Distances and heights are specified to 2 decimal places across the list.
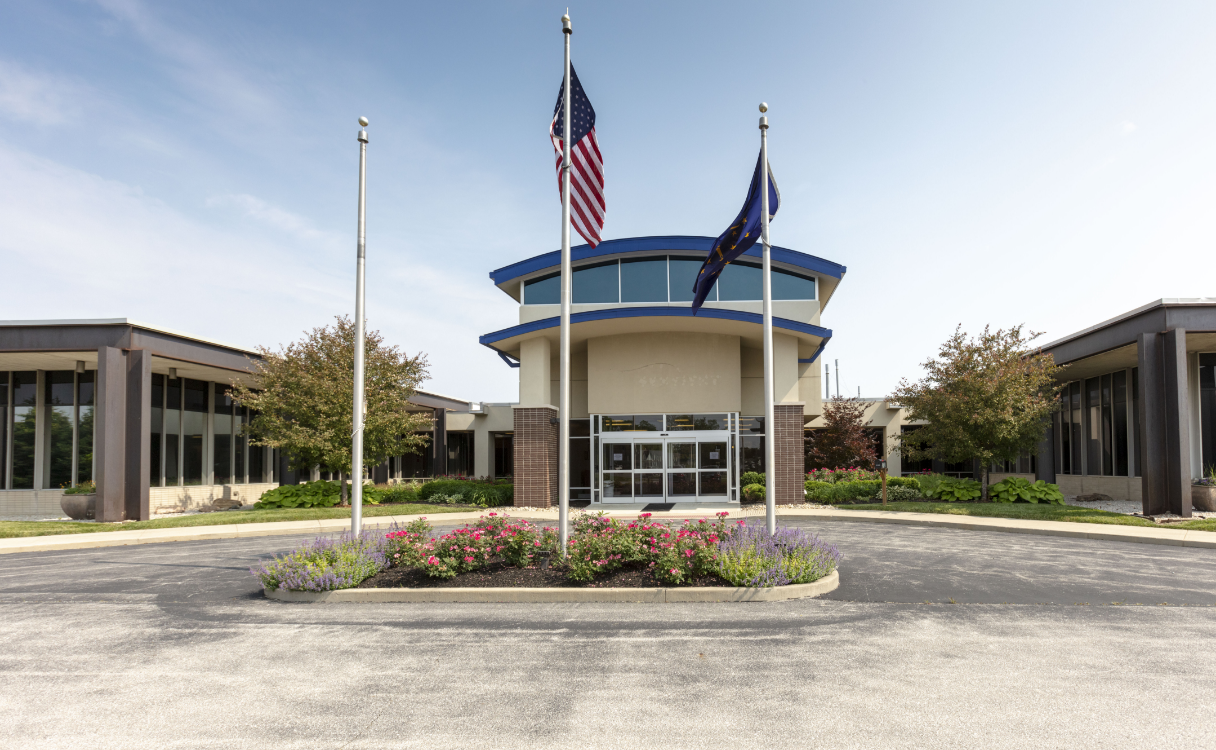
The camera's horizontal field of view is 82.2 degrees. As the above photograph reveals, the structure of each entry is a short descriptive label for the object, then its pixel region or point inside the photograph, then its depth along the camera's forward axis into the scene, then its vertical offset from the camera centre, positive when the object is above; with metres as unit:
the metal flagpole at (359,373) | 10.98 +0.75
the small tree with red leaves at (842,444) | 30.38 -1.22
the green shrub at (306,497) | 23.26 -2.62
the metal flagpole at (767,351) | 11.32 +1.11
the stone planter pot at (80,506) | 20.67 -2.54
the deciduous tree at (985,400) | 20.88 +0.46
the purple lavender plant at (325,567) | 9.51 -2.08
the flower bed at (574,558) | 9.60 -2.02
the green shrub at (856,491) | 23.05 -2.54
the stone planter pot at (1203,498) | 18.75 -2.29
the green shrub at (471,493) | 23.06 -2.55
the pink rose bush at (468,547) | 9.91 -1.91
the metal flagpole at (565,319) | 10.65 +1.55
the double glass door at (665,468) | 22.97 -1.69
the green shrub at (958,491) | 23.16 -2.52
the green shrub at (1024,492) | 21.86 -2.44
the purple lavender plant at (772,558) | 9.46 -2.02
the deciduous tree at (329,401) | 21.91 +0.59
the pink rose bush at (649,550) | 9.61 -1.88
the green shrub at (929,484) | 24.17 -2.44
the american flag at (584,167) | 11.09 +4.04
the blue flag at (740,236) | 11.53 +3.03
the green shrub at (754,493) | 22.58 -2.49
